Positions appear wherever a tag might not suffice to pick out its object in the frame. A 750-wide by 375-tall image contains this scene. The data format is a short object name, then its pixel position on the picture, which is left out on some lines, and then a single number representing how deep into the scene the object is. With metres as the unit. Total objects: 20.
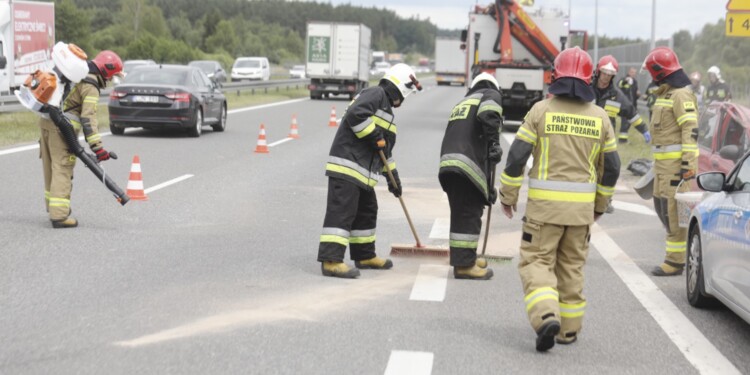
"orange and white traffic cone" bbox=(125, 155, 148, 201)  12.53
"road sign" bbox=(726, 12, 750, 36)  13.05
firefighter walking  6.42
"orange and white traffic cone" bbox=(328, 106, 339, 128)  27.40
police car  6.43
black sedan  21.64
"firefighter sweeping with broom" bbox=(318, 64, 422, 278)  8.38
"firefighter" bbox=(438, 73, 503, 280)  8.08
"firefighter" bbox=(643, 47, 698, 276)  8.91
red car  9.99
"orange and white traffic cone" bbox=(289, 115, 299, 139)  23.19
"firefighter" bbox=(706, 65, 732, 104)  21.73
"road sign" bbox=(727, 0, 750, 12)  13.09
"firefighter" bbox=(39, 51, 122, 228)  10.52
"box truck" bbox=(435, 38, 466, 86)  75.94
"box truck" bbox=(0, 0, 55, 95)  30.00
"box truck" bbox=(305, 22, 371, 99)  45.69
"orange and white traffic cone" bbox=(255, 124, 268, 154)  19.28
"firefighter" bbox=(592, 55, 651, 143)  12.30
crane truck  26.34
